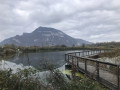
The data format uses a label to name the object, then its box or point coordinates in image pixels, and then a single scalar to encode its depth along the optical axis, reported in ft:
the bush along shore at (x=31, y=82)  8.55
